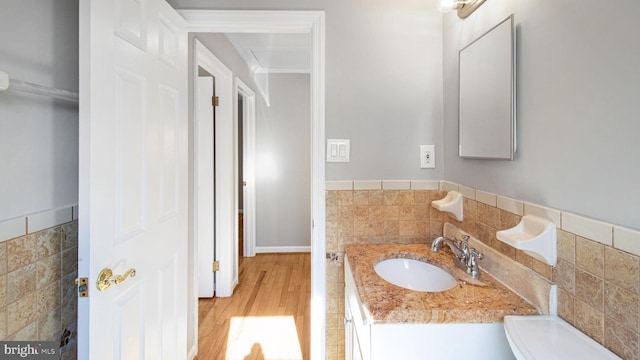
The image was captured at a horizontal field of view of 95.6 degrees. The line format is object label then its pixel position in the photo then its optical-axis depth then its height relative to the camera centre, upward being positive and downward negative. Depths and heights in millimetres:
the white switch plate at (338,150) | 1585 +153
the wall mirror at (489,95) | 1038 +335
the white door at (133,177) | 894 +2
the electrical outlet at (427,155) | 1605 +127
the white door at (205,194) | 2650 -150
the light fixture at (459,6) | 1297 +788
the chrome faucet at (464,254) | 1183 -322
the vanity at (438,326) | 909 -469
